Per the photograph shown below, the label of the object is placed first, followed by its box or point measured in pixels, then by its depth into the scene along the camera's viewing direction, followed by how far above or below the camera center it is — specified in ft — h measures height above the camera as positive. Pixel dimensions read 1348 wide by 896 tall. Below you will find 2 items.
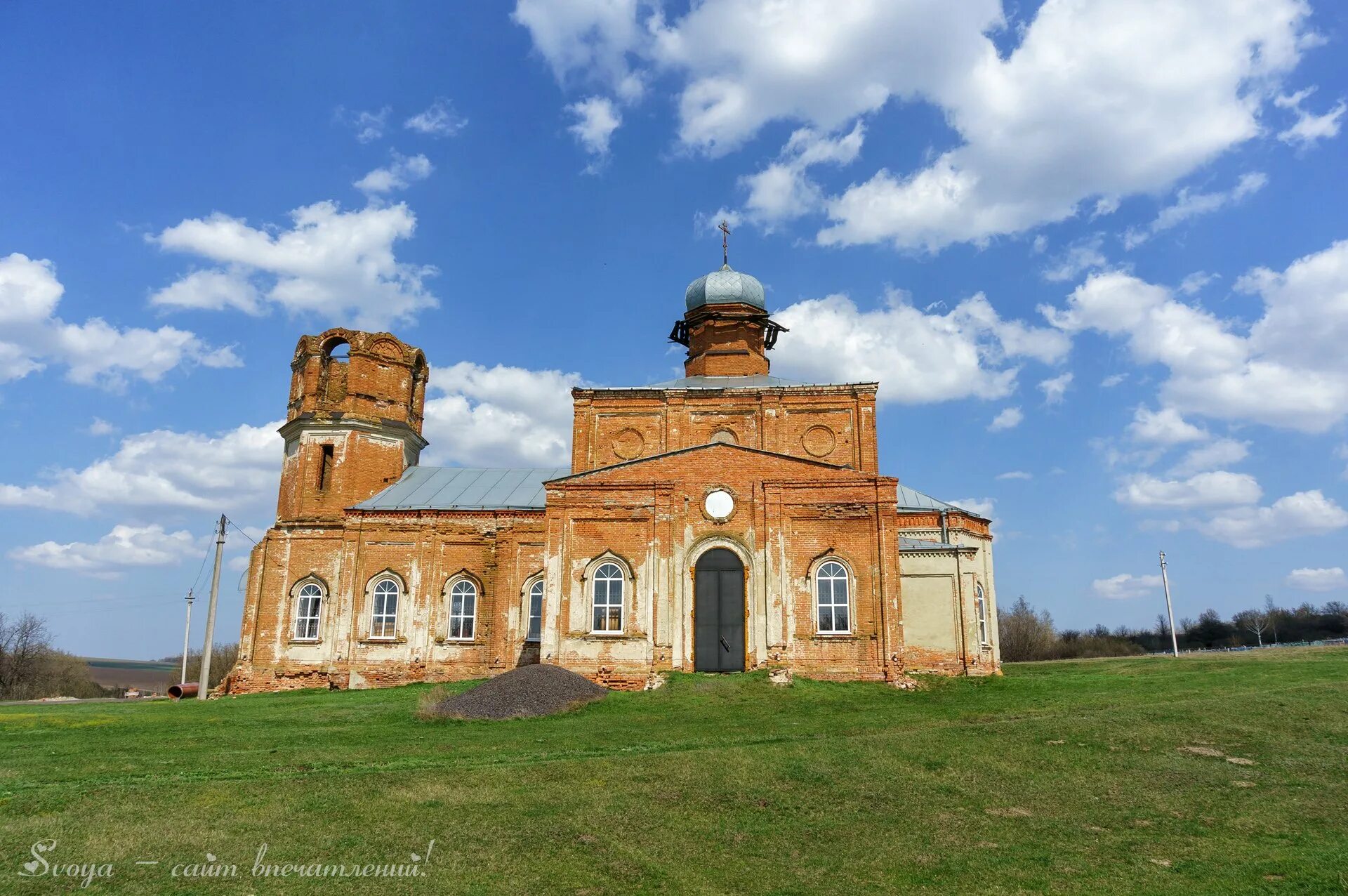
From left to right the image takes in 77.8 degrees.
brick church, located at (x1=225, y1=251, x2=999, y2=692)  72.90 +8.39
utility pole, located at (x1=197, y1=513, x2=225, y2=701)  82.36 -0.40
